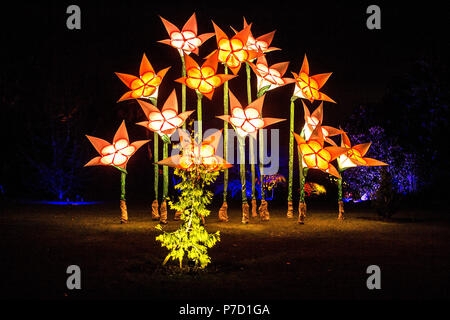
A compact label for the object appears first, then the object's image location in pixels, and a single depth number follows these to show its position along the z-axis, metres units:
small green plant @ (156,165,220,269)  7.98
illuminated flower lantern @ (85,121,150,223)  15.59
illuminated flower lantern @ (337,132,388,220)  17.06
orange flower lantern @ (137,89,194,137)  14.96
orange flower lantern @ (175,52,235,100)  14.60
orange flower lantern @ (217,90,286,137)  15.12
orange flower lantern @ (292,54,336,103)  16.39
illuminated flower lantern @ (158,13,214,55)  16.16
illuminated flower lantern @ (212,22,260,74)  15.66
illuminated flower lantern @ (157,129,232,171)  8.22
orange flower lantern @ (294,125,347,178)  15.12
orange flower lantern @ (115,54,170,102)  15.75
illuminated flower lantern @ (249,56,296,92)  16.25
